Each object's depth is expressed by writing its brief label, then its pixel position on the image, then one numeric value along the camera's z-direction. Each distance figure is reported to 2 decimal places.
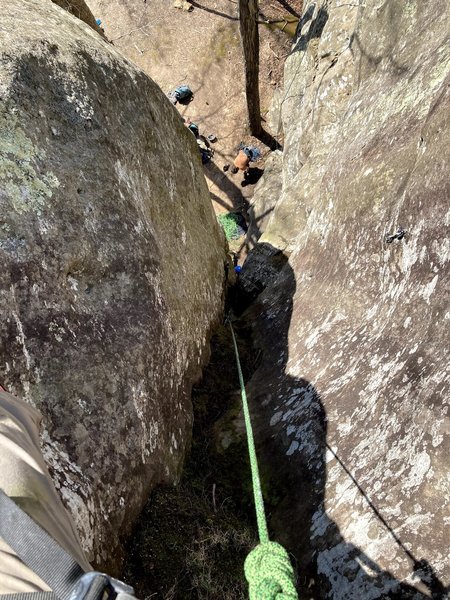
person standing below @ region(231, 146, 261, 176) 11.28
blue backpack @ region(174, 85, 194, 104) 12.23
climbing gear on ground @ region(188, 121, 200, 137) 11.53
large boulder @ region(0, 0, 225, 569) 2.72
